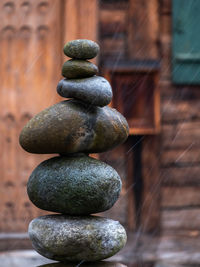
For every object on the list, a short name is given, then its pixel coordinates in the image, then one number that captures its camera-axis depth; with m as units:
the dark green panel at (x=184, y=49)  9.38
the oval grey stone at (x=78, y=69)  4.47
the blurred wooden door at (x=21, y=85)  9.16
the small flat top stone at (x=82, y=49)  4.50
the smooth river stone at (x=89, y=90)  4.43
